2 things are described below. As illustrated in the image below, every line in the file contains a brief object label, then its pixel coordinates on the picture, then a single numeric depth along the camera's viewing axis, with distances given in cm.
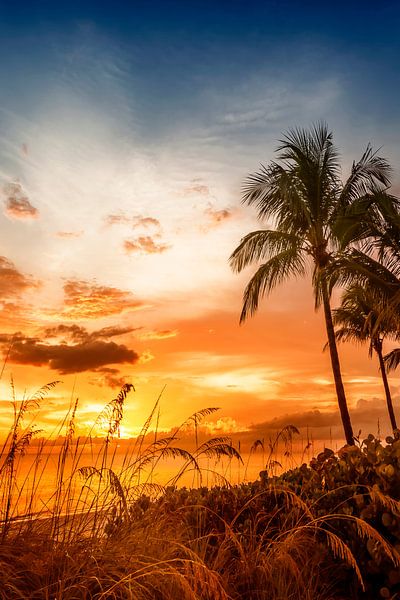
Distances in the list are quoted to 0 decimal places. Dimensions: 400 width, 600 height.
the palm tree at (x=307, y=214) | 1662
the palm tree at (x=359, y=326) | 2728
